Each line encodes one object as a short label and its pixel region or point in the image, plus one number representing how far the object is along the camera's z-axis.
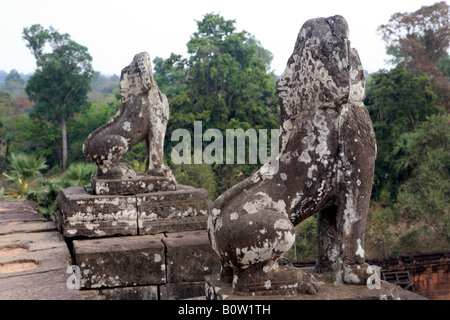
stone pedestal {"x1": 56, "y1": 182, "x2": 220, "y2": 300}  4.29
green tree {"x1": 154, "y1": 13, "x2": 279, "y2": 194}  22.95
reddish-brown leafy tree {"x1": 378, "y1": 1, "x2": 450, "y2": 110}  26.17
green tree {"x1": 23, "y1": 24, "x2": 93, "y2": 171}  30.28
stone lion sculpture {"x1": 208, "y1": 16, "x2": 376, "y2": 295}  2.76
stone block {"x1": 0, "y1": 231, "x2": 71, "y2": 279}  4.13
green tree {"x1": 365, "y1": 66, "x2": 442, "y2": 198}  22.31
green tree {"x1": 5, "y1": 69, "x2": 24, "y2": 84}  83.50
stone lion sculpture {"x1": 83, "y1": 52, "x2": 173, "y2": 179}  5.57
